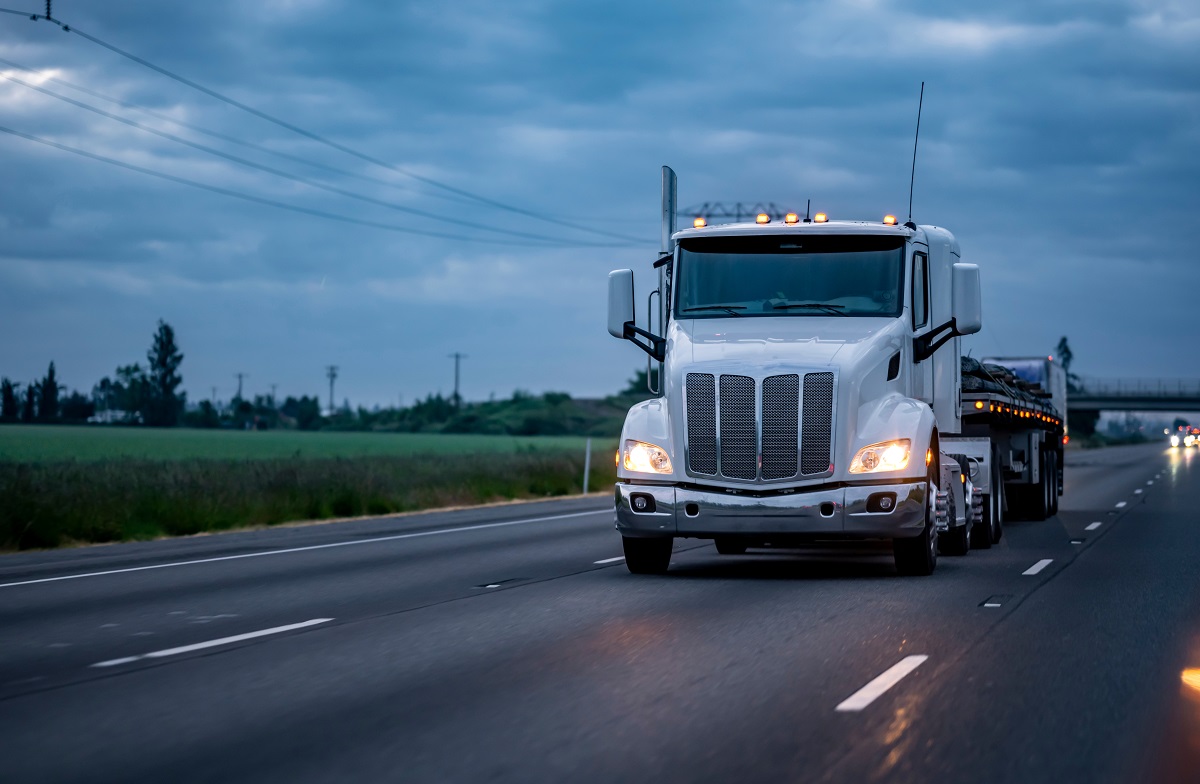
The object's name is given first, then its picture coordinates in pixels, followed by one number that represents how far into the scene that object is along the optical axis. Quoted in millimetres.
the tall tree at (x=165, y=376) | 178000
